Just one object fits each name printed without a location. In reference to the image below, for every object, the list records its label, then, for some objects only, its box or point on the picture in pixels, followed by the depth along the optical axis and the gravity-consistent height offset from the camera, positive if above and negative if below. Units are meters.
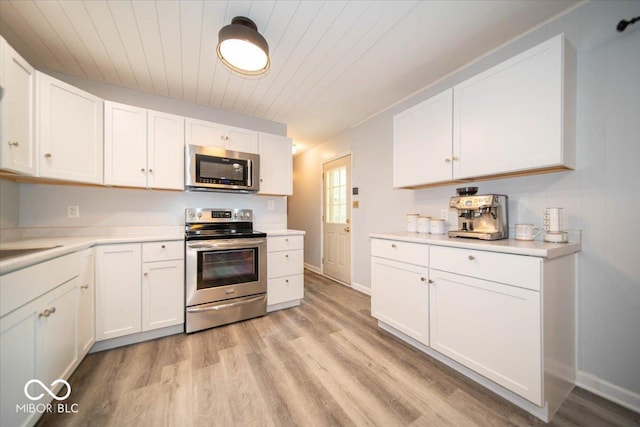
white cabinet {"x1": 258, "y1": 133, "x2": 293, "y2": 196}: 2.96 +0.66
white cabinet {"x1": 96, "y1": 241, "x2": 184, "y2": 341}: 1.88 -0.66
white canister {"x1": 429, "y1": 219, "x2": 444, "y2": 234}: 2.20 -0.12
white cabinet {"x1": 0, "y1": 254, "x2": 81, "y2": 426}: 0.98 -0.63
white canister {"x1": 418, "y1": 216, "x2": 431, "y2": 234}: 2.27 -0.12
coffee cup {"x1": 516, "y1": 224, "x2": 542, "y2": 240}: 1.60 -0.13
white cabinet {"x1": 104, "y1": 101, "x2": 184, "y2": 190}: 2.15 +0.66
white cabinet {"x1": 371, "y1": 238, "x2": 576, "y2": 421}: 1.25 -0.67
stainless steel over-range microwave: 2.43 +0.49
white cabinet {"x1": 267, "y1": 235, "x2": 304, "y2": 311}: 2.68 -0.71
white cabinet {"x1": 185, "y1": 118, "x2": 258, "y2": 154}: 2.53 +0.91
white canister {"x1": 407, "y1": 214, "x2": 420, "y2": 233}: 2.37 -0.10
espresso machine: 1.69 -0.01
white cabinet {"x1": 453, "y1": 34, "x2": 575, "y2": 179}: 1.39 +0.69
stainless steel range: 2.20 -0.63
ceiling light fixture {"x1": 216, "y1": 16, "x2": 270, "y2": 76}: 1.54 +1.18
